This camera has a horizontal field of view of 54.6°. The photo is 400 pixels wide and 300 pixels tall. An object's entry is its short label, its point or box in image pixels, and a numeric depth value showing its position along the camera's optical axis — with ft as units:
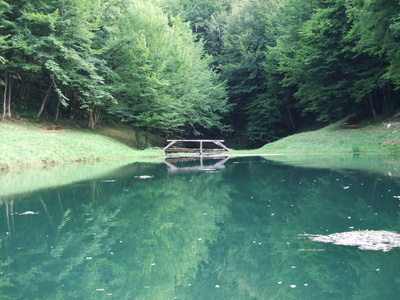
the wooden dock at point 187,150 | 95.85
